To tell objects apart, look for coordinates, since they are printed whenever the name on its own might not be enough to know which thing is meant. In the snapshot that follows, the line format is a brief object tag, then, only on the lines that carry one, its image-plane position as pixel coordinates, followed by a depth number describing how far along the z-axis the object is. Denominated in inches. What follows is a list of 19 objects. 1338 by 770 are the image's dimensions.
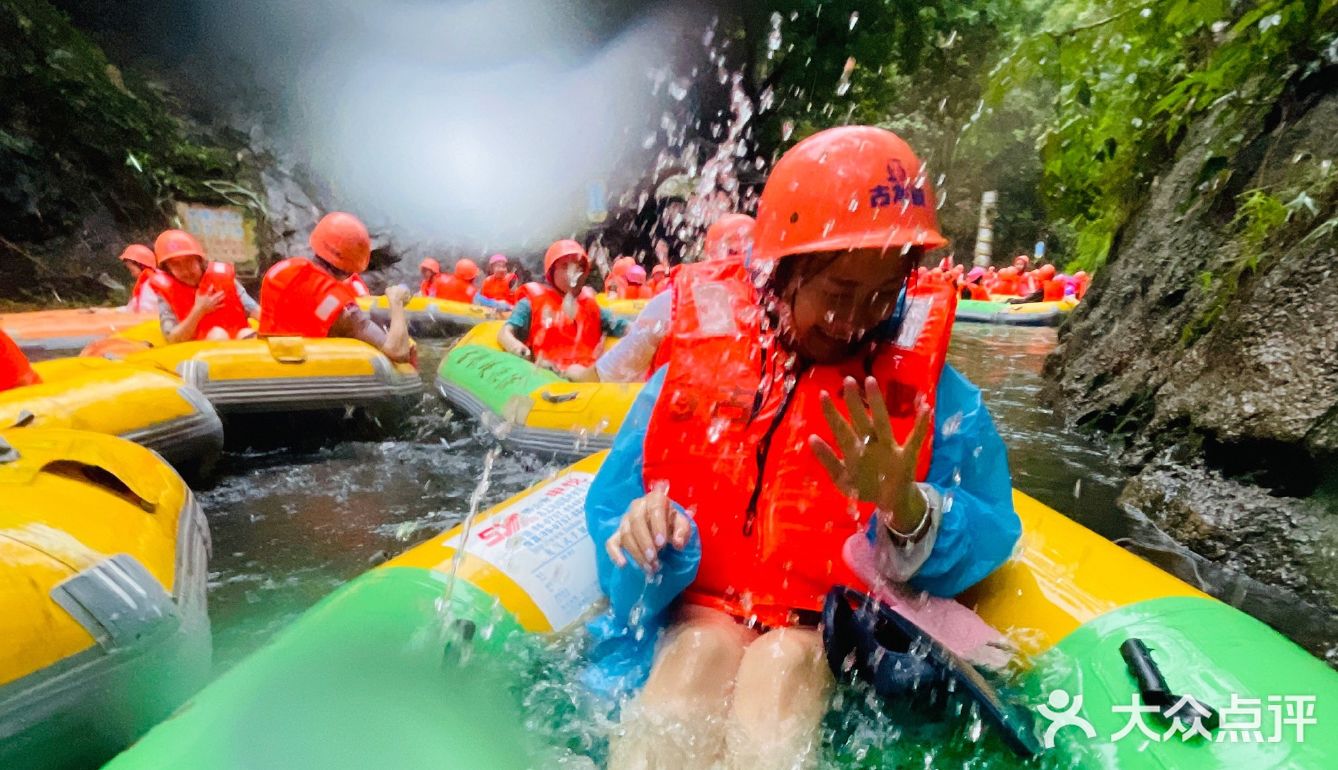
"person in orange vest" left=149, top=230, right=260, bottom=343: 215.6
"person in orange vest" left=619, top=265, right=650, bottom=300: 534.0
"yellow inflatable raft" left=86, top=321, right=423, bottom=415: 185.5
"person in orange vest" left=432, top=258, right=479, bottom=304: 551.2
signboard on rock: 535.5
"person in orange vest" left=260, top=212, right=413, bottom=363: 205.5
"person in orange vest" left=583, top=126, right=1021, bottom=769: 59.6
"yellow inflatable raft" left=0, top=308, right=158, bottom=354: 291.7
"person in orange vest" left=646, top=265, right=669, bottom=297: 501.5
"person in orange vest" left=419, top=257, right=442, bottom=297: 552.4
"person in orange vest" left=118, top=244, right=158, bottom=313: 283.7
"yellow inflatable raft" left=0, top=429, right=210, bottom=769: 71.9
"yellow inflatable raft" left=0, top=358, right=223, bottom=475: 137.3
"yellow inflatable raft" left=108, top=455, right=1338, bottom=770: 55.7
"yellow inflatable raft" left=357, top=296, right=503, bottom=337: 454.9
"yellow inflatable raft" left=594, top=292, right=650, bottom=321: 416.8
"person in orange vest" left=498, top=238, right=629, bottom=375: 224.2
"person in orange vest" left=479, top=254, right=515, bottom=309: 517.3
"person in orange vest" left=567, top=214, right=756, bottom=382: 149.1
